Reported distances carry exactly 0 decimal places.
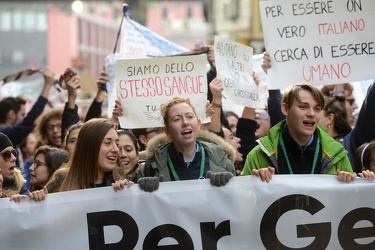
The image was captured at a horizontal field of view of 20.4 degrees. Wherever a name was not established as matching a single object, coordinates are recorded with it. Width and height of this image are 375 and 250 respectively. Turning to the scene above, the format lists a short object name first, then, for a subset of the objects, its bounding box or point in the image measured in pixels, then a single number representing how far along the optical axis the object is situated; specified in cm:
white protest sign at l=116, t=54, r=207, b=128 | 704
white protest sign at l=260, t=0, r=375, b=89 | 704
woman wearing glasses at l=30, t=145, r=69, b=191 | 700
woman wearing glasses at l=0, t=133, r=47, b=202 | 600
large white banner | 560
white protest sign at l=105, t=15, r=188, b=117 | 889
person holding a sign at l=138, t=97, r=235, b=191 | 586
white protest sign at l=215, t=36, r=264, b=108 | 727
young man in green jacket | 588
